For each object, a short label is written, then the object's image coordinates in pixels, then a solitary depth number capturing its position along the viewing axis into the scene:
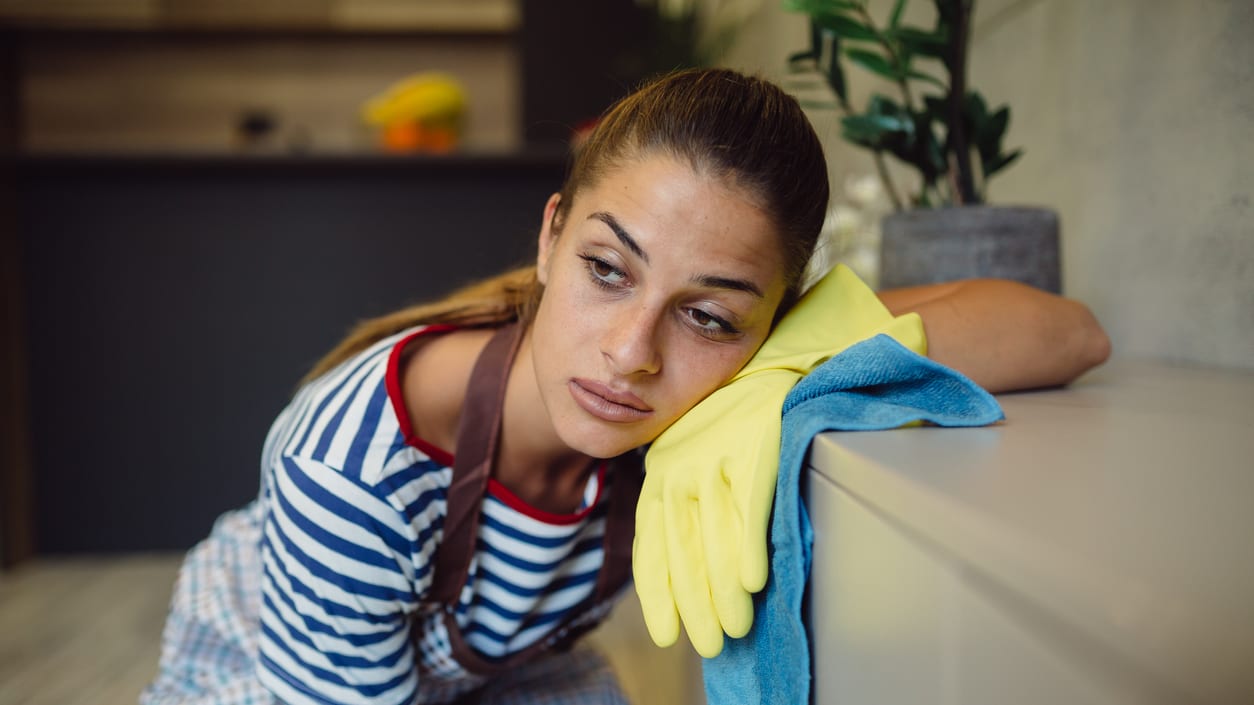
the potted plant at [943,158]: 0.87
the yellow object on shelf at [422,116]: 2.53
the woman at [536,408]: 0.61
